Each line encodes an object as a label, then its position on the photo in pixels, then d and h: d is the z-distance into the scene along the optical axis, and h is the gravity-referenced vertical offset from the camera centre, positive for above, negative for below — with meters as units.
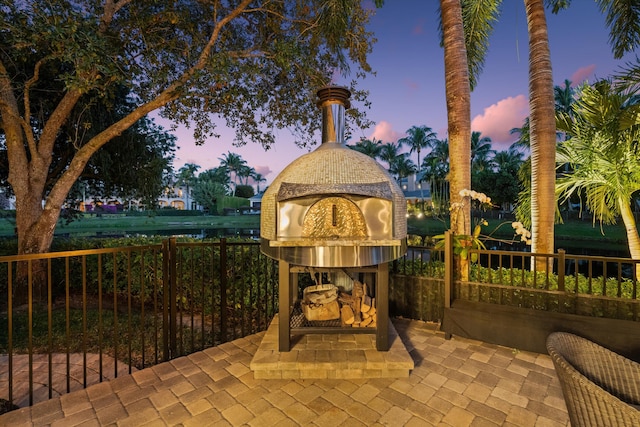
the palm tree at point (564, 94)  16.03 +7.63
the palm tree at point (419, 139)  36.69 +10.69
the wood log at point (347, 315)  3.09 -1.15
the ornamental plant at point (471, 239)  3.61 -0.33
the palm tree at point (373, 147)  34.86 +9.29
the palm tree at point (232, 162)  63.91 +13.08
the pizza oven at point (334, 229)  2.54 -0.13
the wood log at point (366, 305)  3.12 -1.04
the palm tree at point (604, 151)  4.08 +1.23
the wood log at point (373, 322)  3.01 -1.22
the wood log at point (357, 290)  3.26 -0.91
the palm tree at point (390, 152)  38.81 +9.28
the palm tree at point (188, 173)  47.81 +8.12
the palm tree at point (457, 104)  4.08 +1.72
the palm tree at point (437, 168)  32.38 +5.87
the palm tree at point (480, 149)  31.91 +8.03
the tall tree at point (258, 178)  76.88 +11.20
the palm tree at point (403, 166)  38.38 +7.15
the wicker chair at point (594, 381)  1.20 -0.87
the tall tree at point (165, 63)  3.57 +2.64
